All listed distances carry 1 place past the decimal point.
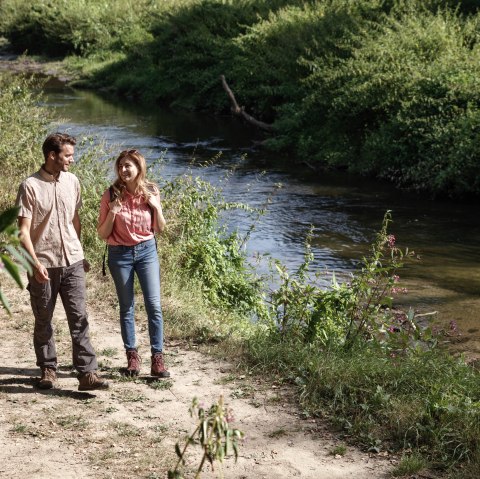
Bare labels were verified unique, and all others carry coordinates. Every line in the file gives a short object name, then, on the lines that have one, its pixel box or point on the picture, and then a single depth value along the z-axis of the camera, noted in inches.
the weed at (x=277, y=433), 225.6
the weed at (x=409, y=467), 207.0
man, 235.8
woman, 252.7
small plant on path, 124.4
